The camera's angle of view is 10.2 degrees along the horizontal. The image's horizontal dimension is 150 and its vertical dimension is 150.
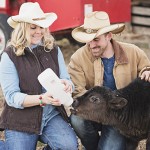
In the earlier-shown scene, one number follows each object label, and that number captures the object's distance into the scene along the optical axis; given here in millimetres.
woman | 7798
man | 8437
